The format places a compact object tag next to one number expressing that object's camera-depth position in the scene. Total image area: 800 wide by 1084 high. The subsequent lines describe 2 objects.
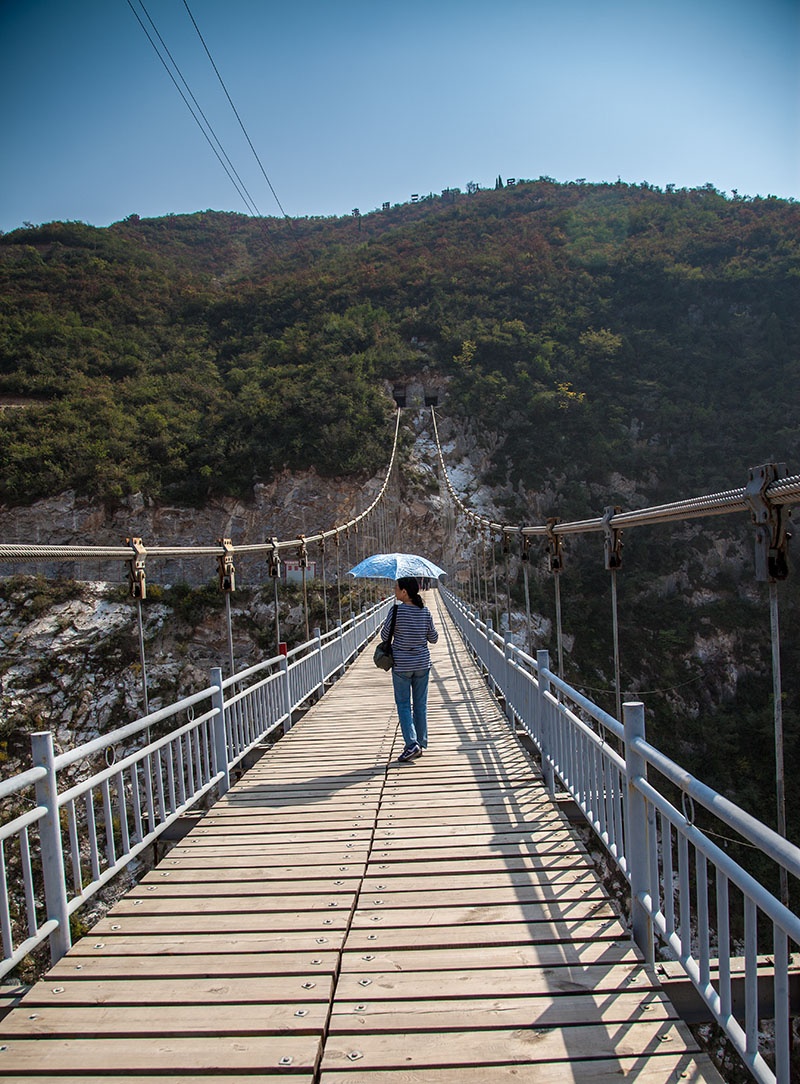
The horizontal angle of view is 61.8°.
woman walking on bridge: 4.96
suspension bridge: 1.79
